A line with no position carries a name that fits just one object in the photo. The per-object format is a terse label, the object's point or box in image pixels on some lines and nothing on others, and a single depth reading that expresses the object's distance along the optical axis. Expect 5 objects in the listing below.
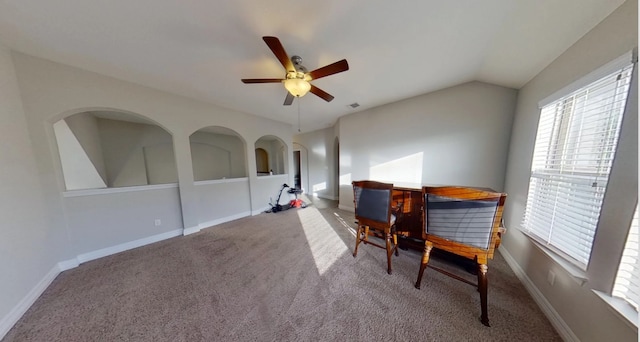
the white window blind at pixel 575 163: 1.15
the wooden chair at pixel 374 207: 1.94
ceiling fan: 1.54
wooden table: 2.26
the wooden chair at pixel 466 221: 1.33
